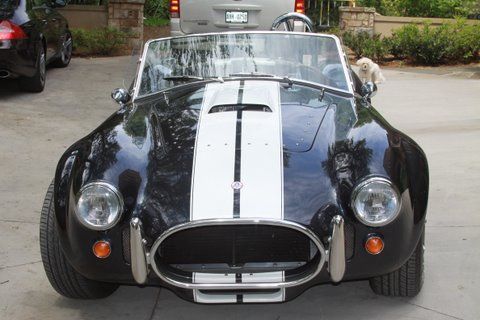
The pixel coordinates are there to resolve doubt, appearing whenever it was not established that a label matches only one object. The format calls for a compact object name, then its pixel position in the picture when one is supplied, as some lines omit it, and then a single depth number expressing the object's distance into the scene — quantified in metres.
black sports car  3.42
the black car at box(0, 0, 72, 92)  8.77
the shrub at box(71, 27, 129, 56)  13.23
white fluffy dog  9.48
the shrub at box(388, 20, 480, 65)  13.27
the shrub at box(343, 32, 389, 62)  13.52
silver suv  10.00
